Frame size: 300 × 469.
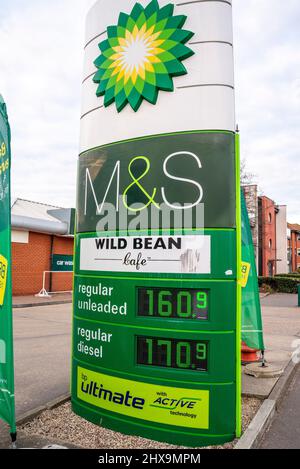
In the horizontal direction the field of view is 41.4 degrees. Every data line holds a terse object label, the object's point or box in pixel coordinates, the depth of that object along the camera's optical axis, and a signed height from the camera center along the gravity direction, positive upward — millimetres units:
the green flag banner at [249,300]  6879 -547
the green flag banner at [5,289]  3631 -212
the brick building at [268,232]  41000 +4535
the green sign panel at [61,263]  22609 +252
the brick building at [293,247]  65775 +3793
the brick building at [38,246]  20094 +1175
